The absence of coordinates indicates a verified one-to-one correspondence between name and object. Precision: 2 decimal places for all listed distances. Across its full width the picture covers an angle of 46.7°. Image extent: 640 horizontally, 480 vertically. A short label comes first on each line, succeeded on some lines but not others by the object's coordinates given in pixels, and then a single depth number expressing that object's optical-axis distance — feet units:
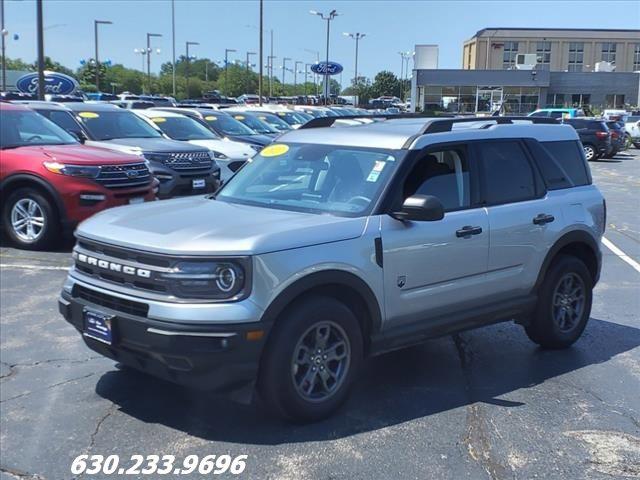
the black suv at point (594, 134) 97.40
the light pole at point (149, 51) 234.38
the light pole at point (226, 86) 319.27
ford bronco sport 13.17
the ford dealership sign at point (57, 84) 95.14
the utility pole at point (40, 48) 61.18
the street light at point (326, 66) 178.29
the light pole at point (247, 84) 339.57
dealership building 221.87
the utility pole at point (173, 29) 187.21
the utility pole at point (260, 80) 127.39
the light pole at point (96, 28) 193.63
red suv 30.25
